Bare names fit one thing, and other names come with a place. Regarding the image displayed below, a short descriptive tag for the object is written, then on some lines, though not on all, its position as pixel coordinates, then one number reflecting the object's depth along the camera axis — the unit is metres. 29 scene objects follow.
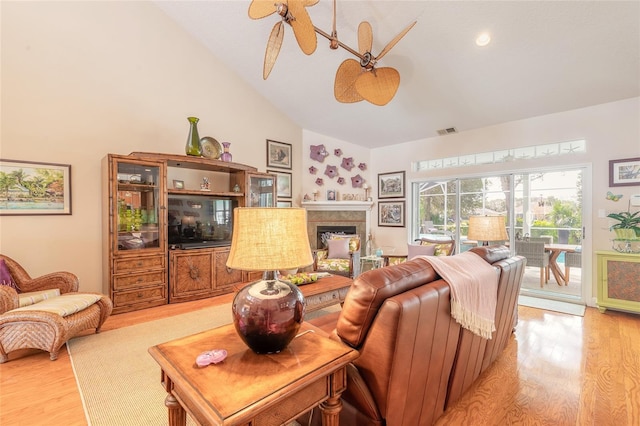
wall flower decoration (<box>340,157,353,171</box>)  6.16
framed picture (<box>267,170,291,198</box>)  5.35
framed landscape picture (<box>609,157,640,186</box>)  3.58
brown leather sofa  1.23
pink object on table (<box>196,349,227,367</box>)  1.10
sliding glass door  4.12
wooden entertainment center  3.45
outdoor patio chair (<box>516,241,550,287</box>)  4.38
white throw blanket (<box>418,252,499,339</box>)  1.52
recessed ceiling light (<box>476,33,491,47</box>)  3.02
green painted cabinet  3.40
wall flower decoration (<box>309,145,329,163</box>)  5.82
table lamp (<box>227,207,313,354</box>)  1.16
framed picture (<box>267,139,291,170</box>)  5.27
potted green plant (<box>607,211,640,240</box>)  3.46
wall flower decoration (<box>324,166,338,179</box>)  5.99
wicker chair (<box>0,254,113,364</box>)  2.29
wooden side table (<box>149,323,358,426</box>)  0.92
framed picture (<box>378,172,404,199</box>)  5.95
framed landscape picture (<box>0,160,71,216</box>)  3.11
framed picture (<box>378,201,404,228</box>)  5.92
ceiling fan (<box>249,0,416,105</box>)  2.10
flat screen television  4.16
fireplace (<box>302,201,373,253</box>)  5.77
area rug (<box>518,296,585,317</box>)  3.66
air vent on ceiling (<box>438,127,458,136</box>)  5.01
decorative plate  4.19
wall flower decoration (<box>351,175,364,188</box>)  6.31
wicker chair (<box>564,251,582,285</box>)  4.07
